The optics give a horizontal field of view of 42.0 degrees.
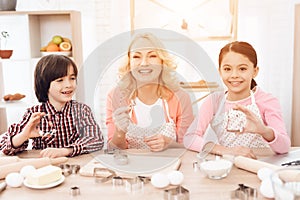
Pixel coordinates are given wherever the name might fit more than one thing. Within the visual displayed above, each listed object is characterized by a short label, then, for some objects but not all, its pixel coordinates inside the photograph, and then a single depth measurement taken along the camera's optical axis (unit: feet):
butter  3.30
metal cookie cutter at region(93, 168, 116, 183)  3.40
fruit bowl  9.36
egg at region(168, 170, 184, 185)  3.31
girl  4.32
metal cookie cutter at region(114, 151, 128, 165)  3.76
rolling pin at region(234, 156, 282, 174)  3.53
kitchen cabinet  9.38
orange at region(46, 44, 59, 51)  9.39
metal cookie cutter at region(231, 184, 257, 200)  3.02
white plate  3.26
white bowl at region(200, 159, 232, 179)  3.42
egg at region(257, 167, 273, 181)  3.34
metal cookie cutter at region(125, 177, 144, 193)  3.21
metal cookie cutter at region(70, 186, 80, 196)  3.12
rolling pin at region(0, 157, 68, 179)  3.57
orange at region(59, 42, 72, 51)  9.43
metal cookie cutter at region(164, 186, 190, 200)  3.00
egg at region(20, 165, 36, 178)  3.44
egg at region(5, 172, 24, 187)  3.32
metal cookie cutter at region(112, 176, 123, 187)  3.33
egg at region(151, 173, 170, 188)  3.24
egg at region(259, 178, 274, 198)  2.99
